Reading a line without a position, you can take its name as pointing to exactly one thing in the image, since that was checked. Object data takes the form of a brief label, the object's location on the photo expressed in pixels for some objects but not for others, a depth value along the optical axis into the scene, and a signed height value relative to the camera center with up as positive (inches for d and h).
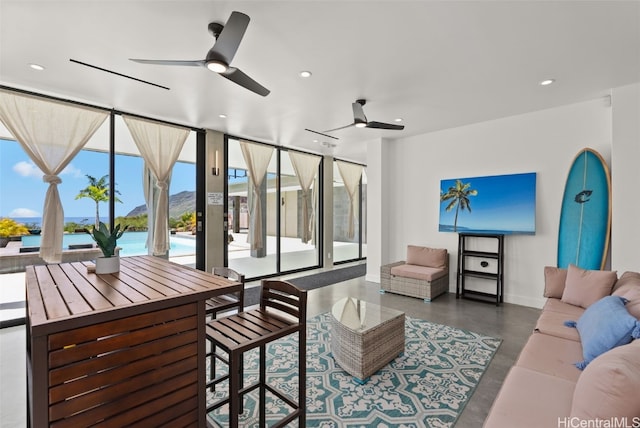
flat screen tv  164.9 +5.1
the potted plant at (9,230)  136.8 -8.2
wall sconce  197.6 +30.8
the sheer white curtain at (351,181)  301.6 +32.7
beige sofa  43.4 -32.0
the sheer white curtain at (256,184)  222.2 +22.1
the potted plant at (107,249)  73.9 -9.5
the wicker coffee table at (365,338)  93.1 -42.3
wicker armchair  177.5 -38.5
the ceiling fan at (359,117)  136.8 +44.8
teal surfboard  139.8 -0.6
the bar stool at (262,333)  58.2 -26.8
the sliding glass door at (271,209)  221.3 +3.1
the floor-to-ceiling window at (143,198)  164.9 +9.1
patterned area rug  77.9 -53.7
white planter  76.5 -13.6
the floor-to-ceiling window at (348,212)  303.6 +0.8
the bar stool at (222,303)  83.0 -27.3
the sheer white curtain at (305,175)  255.4 +33.9
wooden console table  45.7 -24.1
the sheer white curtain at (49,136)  130.7 +36.1
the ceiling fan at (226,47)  78.7 +45.1
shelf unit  170.4 -36.2
